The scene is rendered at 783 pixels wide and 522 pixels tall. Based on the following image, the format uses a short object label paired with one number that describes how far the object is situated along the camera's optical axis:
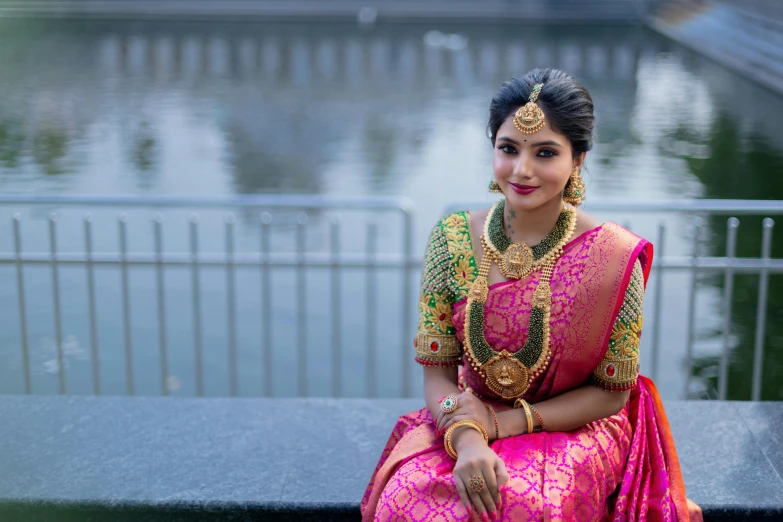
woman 2.04
